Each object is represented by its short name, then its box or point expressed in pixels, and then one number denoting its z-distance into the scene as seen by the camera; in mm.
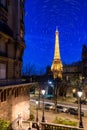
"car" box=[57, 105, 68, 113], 26570
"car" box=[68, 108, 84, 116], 25061
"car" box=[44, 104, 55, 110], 28423
